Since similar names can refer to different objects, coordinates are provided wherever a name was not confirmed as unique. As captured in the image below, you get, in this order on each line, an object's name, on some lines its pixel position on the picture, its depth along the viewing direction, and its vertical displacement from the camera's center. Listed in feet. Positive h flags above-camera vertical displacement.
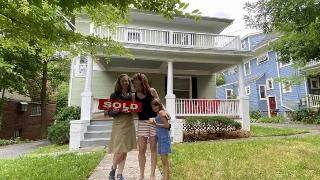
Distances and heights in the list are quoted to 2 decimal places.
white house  21.08 +6.81
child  7.90 -1.36
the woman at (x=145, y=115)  8.05 -0.54
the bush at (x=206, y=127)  21.17 -3.05
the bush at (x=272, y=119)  37.87 -3.50
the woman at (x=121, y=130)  8.00 -1.33
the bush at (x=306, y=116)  34.55 -2.54
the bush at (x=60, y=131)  21.25 -3.68
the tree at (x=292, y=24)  13.47 +7.88
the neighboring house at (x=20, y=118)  37.31 -3.68
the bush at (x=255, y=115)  45.51 -2.97
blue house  40.65 +6.12
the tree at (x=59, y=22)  5.79 +3.89
